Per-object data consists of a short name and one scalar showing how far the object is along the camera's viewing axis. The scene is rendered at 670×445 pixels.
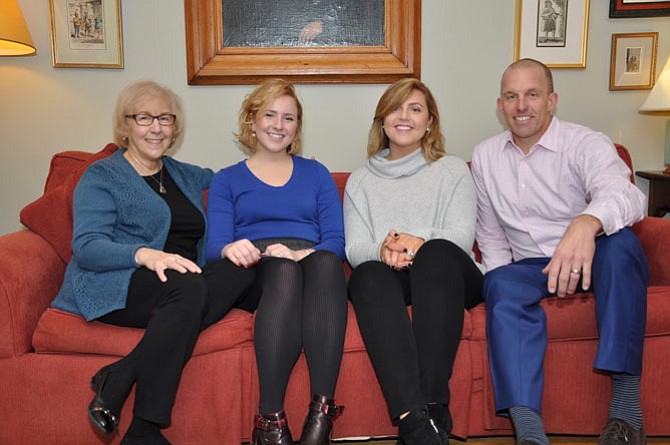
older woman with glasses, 1.60
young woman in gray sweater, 1.62
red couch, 1.73
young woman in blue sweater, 1.64
